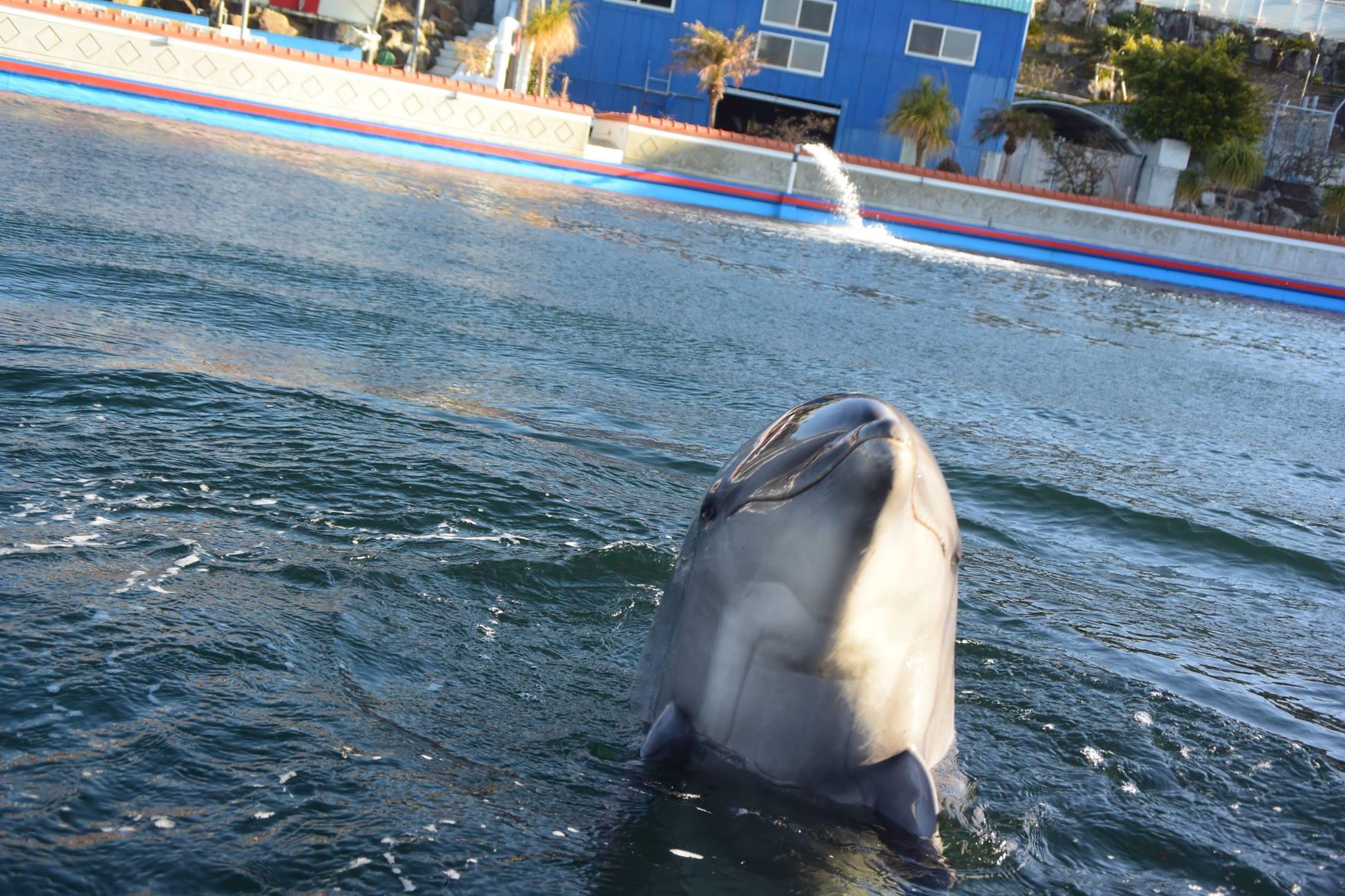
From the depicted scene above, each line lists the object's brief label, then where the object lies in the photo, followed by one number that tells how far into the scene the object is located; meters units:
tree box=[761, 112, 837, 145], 25.78
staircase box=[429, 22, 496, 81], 30.59
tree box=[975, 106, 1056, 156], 28.50
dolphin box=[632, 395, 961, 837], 2.15
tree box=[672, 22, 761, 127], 26.36
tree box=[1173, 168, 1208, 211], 29.53
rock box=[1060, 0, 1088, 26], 41.47
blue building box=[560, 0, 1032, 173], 30.16
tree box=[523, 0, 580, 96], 24.98
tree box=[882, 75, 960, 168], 26.81
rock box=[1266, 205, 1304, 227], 31.75
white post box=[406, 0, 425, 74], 24.14
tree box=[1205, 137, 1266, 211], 27.59
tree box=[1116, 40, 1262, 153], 29.70
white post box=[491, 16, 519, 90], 24.17
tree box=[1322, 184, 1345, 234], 28.03
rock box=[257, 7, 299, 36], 29.27
